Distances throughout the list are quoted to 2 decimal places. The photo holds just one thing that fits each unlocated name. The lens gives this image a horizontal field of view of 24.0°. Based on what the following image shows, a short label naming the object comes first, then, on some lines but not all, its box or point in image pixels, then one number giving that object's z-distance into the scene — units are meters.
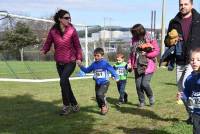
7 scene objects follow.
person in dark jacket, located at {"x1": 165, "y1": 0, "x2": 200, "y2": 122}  7.36
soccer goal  18.06
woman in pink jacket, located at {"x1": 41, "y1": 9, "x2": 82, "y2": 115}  8.95
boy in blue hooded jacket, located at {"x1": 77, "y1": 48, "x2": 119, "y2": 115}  9.16
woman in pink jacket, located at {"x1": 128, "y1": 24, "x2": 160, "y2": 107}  9.67
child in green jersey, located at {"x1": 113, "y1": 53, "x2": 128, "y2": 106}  11.21
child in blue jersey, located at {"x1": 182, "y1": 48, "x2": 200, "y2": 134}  5.43
